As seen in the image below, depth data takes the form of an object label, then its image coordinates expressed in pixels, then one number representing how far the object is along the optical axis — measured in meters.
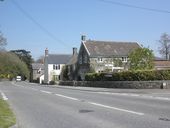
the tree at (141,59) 33.45
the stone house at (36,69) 79.47
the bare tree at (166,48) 58.50
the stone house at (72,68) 49.50
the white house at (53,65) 61.44
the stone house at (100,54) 41.48
